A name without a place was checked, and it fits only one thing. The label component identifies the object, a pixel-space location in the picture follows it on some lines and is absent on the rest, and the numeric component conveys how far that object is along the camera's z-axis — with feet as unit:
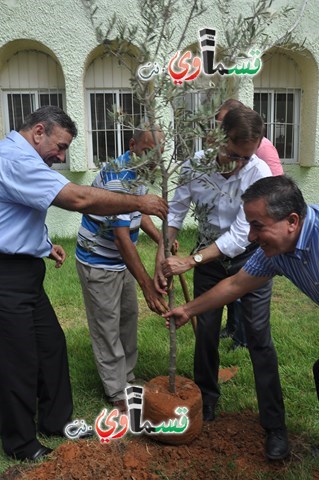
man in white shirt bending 8.90
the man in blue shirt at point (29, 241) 8.04
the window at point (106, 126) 26.99
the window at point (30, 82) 26.66
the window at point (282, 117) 28.04
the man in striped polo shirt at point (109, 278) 9.65
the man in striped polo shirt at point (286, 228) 6.99
